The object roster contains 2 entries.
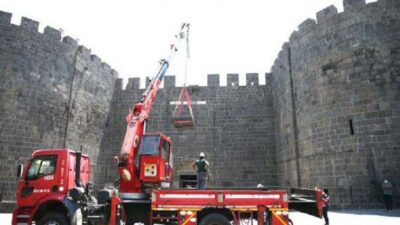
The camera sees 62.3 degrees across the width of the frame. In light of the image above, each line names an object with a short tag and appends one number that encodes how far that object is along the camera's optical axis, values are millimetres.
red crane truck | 6480
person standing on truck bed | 8273
